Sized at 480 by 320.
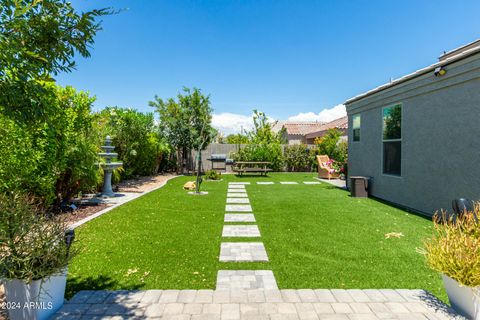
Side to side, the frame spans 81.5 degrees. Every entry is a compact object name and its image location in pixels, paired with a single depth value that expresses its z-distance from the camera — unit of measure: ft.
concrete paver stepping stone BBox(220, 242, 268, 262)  12.98
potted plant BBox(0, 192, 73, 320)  7.57
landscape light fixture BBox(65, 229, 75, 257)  8.45
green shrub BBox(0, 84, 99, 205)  17.29
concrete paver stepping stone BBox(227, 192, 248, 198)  30.94
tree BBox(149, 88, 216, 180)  55.57
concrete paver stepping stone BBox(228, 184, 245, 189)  38.70
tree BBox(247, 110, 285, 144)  96.94
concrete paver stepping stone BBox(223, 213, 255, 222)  20.35
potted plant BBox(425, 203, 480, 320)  7.82
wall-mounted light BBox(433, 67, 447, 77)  19.51
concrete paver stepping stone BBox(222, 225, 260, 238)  16.71
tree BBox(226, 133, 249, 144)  101.71
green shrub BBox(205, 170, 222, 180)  48.16
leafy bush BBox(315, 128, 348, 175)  58.44
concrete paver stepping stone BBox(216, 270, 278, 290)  10.18
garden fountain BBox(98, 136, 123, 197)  29.25
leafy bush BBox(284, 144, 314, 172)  63.98
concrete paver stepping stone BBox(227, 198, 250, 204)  27.89
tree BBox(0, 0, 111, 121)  6.07
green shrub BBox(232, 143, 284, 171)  60.70
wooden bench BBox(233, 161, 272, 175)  54.13
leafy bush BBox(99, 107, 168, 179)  39.04
